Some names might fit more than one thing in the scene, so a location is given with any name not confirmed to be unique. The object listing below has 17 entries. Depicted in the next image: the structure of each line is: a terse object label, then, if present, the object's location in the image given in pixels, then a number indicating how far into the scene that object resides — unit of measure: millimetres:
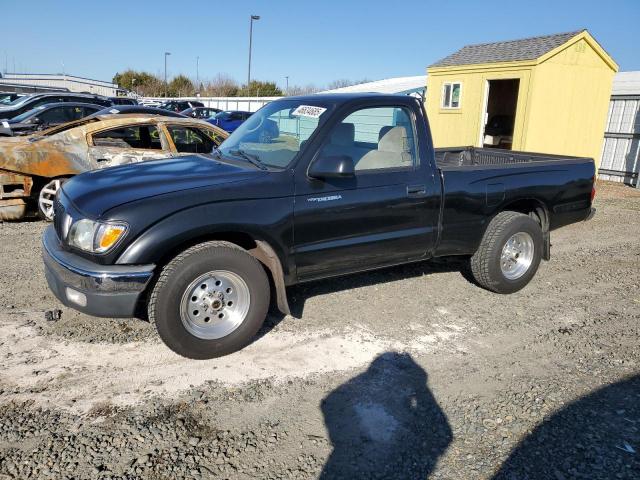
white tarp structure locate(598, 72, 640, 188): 13844
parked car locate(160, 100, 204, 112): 28092
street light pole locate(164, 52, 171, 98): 67125
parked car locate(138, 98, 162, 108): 34906
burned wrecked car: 7086
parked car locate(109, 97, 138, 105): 21519
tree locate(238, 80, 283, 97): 59844
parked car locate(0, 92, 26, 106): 18578
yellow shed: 12534
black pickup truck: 3418
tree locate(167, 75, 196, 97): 69000
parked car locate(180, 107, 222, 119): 24405
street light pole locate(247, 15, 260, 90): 37478
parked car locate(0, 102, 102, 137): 11891
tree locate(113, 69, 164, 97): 70812
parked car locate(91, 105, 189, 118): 10805
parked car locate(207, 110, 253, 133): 20078
